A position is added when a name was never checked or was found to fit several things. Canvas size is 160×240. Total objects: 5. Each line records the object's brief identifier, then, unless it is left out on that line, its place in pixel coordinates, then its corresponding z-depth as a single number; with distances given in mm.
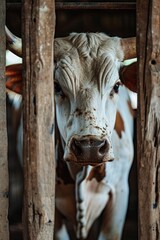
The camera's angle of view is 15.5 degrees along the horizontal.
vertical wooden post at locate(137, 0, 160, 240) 2914
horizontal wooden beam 3415
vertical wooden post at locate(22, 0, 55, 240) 2877
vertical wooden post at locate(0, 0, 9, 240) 2951
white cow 3373
